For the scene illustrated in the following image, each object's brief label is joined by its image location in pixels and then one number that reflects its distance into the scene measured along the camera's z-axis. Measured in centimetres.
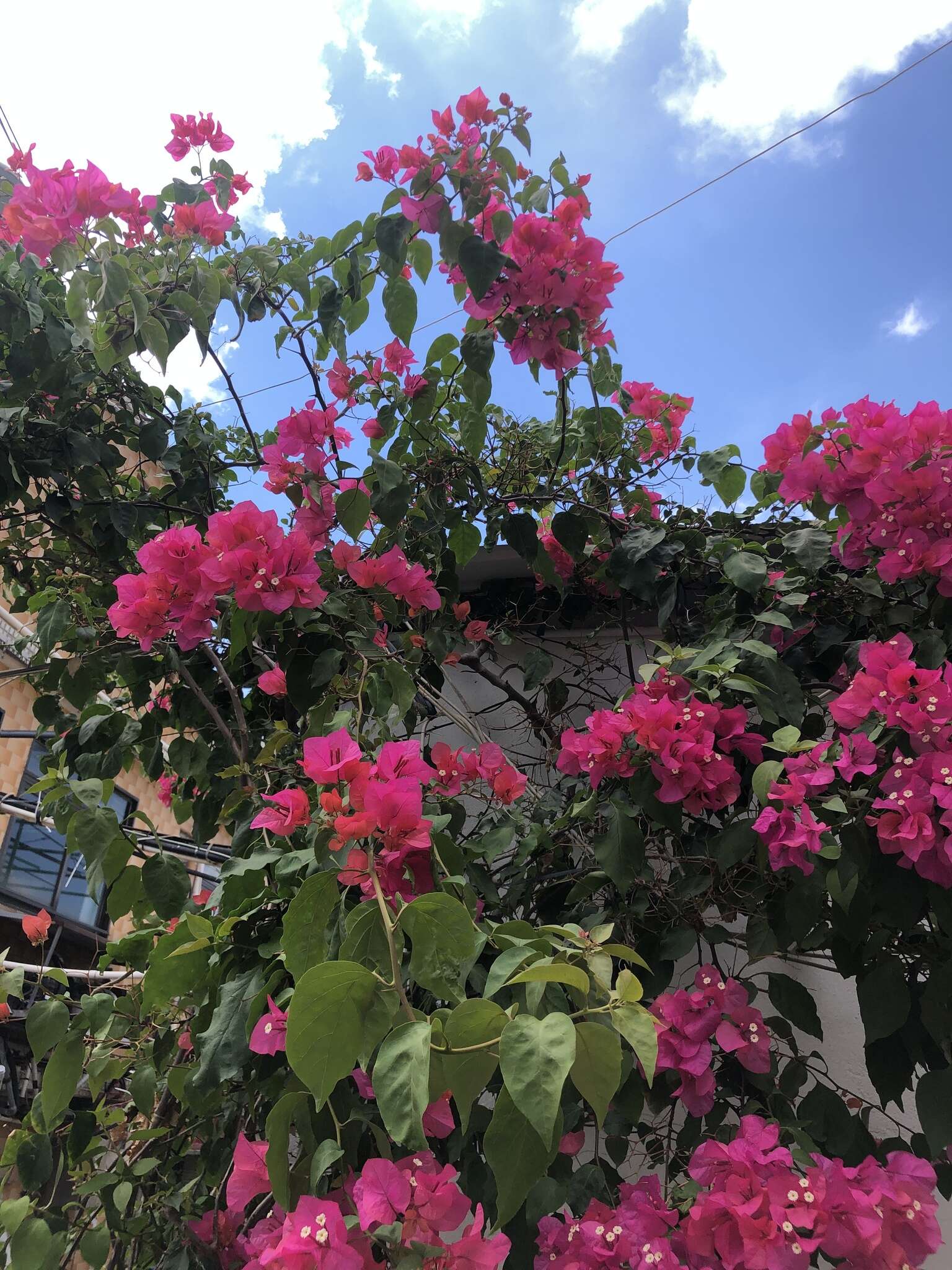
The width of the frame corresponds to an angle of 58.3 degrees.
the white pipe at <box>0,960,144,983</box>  133
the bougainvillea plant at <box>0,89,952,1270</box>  71
